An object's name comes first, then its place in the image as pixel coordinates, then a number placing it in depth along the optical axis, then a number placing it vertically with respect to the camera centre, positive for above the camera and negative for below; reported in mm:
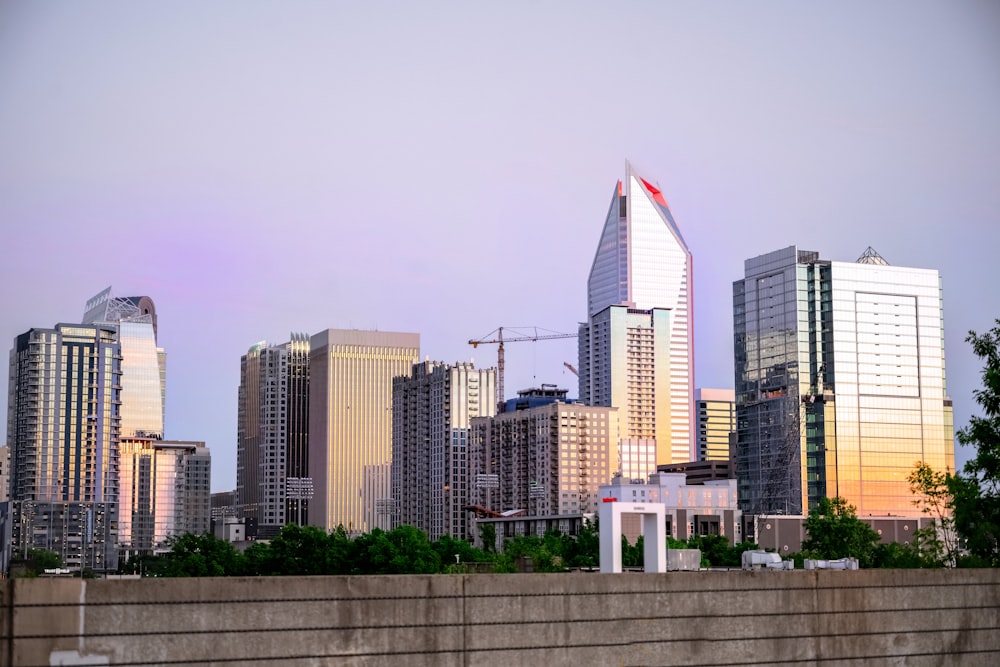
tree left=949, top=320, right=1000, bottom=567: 52062 +445
